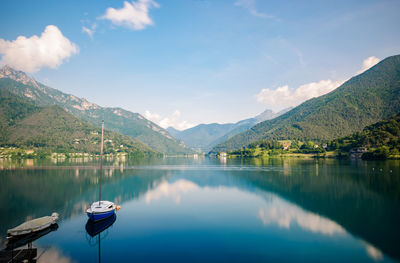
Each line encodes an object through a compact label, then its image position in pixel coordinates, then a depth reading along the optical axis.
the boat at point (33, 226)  23.62
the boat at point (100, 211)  29.02
